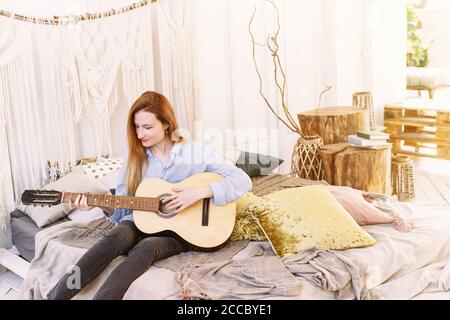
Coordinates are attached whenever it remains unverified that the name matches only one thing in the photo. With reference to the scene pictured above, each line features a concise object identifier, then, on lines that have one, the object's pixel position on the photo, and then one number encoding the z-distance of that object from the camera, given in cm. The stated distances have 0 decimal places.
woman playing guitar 201
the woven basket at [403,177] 388
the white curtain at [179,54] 322
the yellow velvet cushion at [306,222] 209
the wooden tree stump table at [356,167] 325
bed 184
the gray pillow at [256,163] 321
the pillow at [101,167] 307
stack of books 328
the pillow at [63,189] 272
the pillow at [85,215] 268
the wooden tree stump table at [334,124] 348
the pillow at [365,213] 231
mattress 267
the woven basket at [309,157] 335
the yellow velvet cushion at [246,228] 228
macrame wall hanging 282
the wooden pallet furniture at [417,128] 445
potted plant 689
